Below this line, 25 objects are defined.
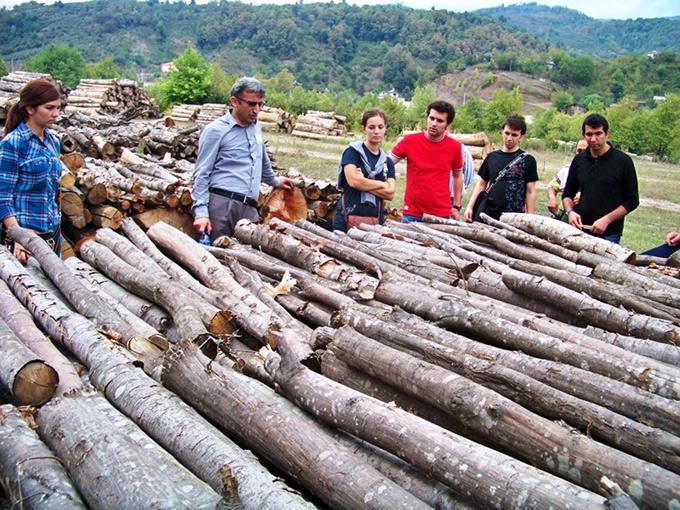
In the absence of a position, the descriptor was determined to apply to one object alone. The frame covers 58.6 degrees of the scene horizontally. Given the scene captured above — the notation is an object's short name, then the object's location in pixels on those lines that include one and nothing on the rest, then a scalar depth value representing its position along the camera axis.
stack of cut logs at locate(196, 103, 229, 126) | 27.05
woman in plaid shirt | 4.20
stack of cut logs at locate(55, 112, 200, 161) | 11.61
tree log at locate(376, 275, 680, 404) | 2.61
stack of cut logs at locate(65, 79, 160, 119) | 23.45
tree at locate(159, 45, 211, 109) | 35.78
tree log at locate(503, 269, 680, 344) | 3.16
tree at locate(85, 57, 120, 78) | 56.78
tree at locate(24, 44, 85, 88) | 64.88
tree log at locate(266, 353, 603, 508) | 1.88
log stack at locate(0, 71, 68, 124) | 17.70
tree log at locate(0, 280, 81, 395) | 2.61
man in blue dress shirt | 5.15
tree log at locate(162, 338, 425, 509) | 1.98
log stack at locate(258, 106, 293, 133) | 26.53
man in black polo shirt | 5.64
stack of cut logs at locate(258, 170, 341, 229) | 7.86
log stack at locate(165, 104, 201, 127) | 27.22
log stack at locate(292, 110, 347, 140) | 26.17
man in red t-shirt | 5.88
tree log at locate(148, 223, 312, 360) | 3.06
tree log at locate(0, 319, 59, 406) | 2.49
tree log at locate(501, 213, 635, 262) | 4.87
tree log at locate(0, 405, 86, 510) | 1.96
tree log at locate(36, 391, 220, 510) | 1.91
